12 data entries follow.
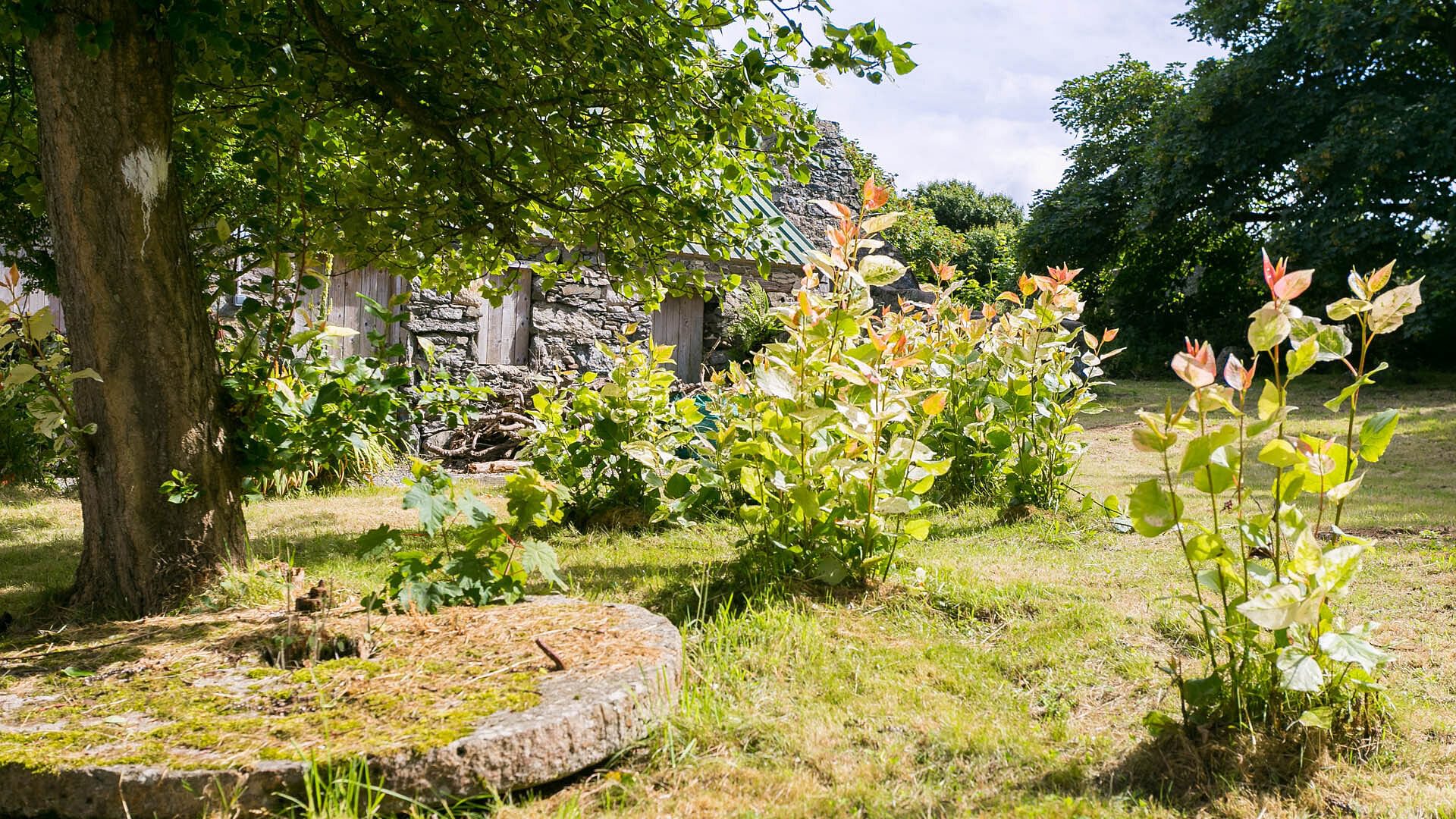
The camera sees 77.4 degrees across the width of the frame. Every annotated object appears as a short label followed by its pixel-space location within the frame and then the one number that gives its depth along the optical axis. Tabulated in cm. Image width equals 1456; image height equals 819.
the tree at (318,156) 302
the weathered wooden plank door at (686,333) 1089
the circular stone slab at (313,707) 194
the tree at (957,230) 2284
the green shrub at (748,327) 1073
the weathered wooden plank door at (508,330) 970
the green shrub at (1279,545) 207
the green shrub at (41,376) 298
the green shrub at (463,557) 285
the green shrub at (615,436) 503
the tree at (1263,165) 1380
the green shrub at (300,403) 341
